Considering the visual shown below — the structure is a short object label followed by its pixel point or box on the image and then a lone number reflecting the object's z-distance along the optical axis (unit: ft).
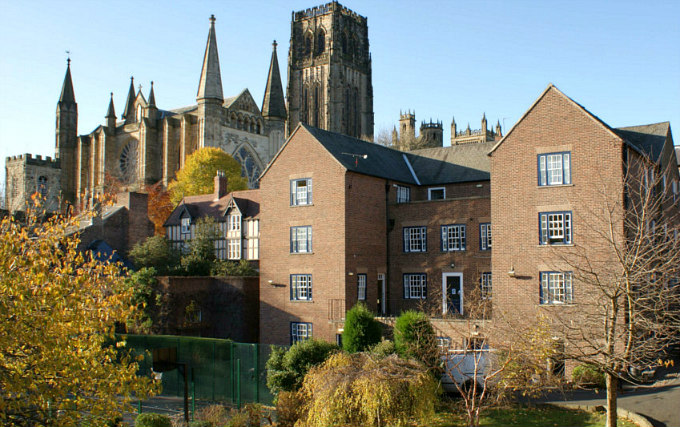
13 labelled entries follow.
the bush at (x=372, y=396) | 58.90
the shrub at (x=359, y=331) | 89.51
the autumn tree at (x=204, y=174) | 201.36
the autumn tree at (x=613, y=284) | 49.57
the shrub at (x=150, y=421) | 59.21
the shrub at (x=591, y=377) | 78.75
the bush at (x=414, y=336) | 76.13
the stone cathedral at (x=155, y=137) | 245.04
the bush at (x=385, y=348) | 81.08
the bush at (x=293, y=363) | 76.02
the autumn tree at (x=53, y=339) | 33.60
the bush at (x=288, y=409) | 66.39
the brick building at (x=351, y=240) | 104.88
